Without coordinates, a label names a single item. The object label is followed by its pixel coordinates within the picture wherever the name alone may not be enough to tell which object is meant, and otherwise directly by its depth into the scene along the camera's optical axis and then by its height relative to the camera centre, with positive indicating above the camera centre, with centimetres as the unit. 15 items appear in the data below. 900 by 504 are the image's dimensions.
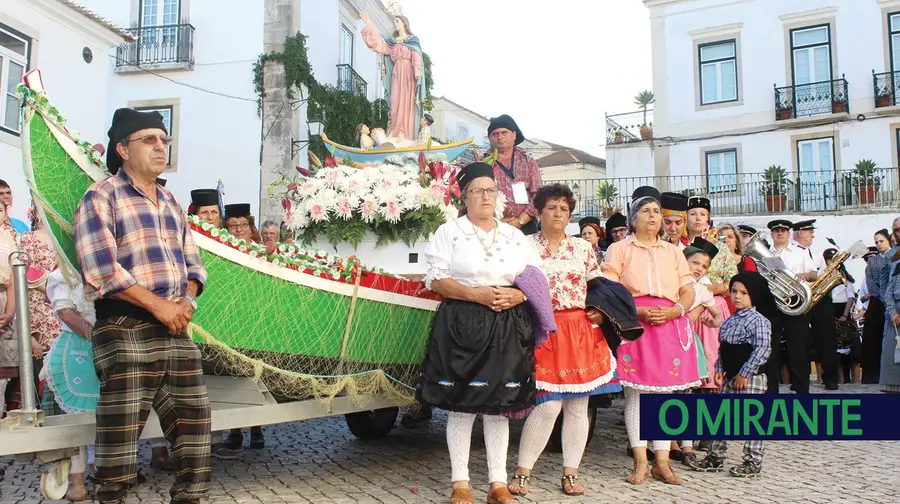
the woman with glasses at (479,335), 414 -17
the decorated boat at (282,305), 364 -1
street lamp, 1834 +420
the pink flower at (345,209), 553 +66
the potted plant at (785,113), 2158 +525
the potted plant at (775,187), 2050 +305
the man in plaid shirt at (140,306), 345 -1
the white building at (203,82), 1828 +520
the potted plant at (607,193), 2208 +314
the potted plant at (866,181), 1947 +307
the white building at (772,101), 2062 +564
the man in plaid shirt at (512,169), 621 +111
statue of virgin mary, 790 +233
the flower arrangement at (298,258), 406 +26
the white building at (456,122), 3531 +873
